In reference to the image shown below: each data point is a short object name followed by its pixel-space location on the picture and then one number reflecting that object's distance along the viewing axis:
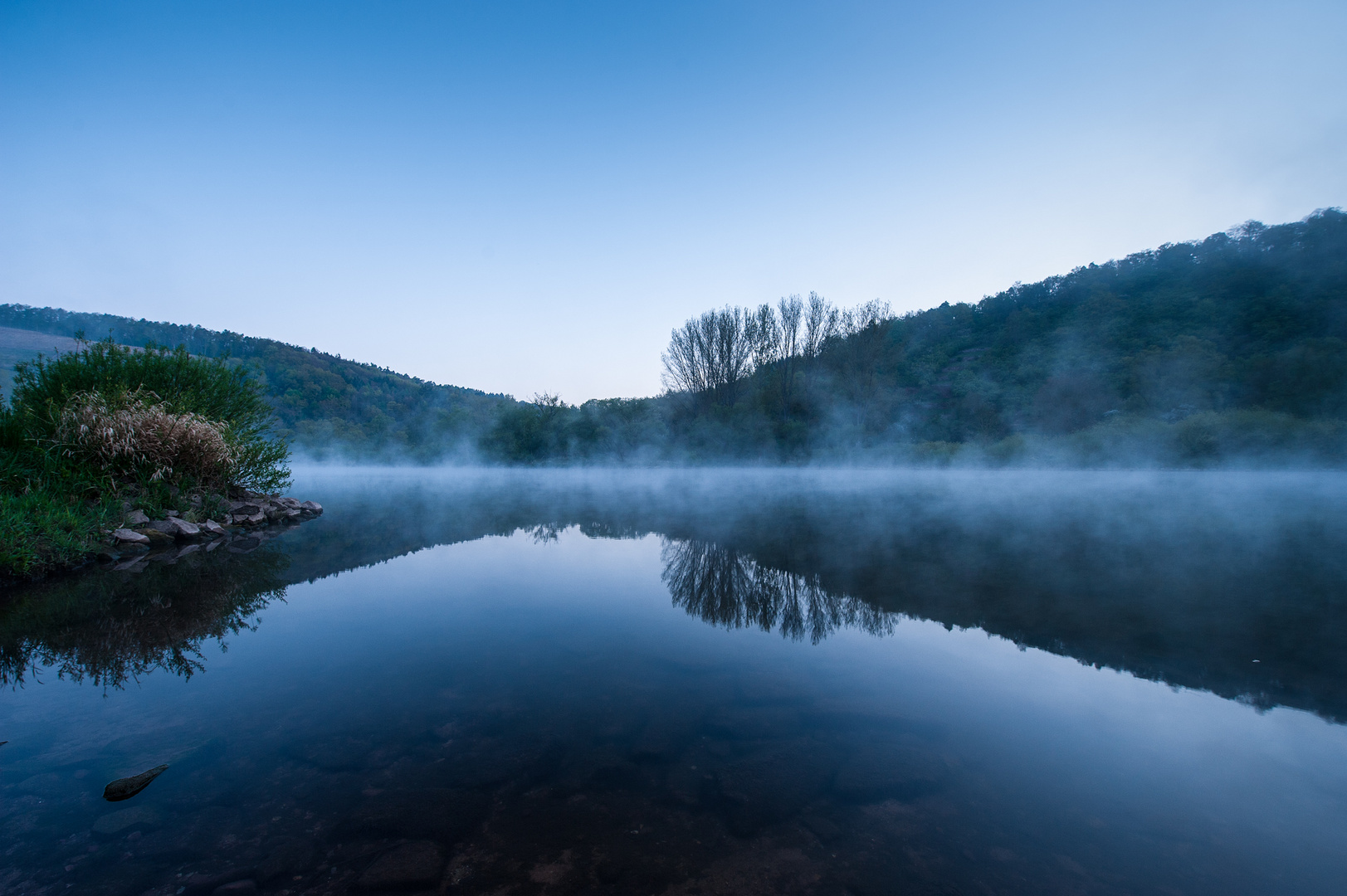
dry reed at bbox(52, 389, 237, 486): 6.41
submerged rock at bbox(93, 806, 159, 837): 1.62
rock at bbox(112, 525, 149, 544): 5.72
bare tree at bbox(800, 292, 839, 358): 32.00
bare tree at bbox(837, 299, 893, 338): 30.97
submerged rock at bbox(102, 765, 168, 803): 1.80
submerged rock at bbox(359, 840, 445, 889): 1.41
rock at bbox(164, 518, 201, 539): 6.52
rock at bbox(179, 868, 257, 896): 1.36
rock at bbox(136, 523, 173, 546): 6.16
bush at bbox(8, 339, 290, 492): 6.38
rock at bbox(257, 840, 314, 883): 1.43
